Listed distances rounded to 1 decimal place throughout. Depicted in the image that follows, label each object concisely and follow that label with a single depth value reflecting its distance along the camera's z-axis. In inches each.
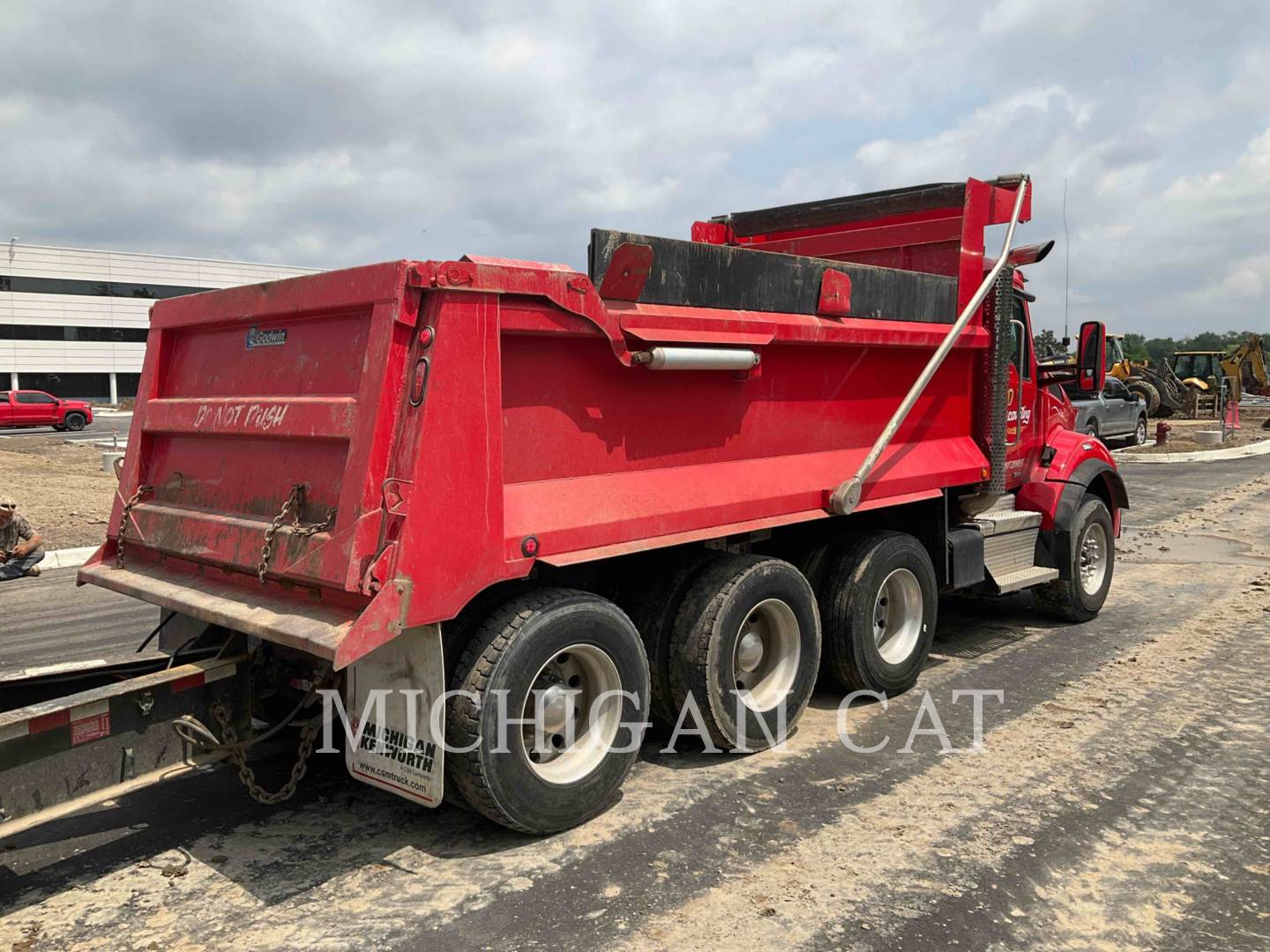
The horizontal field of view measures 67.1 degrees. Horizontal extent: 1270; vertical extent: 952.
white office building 2282.2
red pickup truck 1328.7
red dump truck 140.6
